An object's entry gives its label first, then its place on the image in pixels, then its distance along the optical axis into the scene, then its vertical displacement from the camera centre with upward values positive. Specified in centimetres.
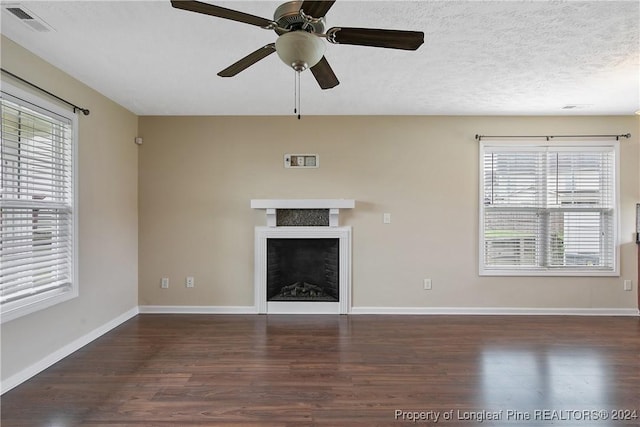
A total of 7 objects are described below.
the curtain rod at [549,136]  392 +89
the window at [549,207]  397 +4
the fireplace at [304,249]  396 -51
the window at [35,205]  230 +3
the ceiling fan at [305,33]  140 +81
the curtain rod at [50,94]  230 +92
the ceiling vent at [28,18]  192 +117
